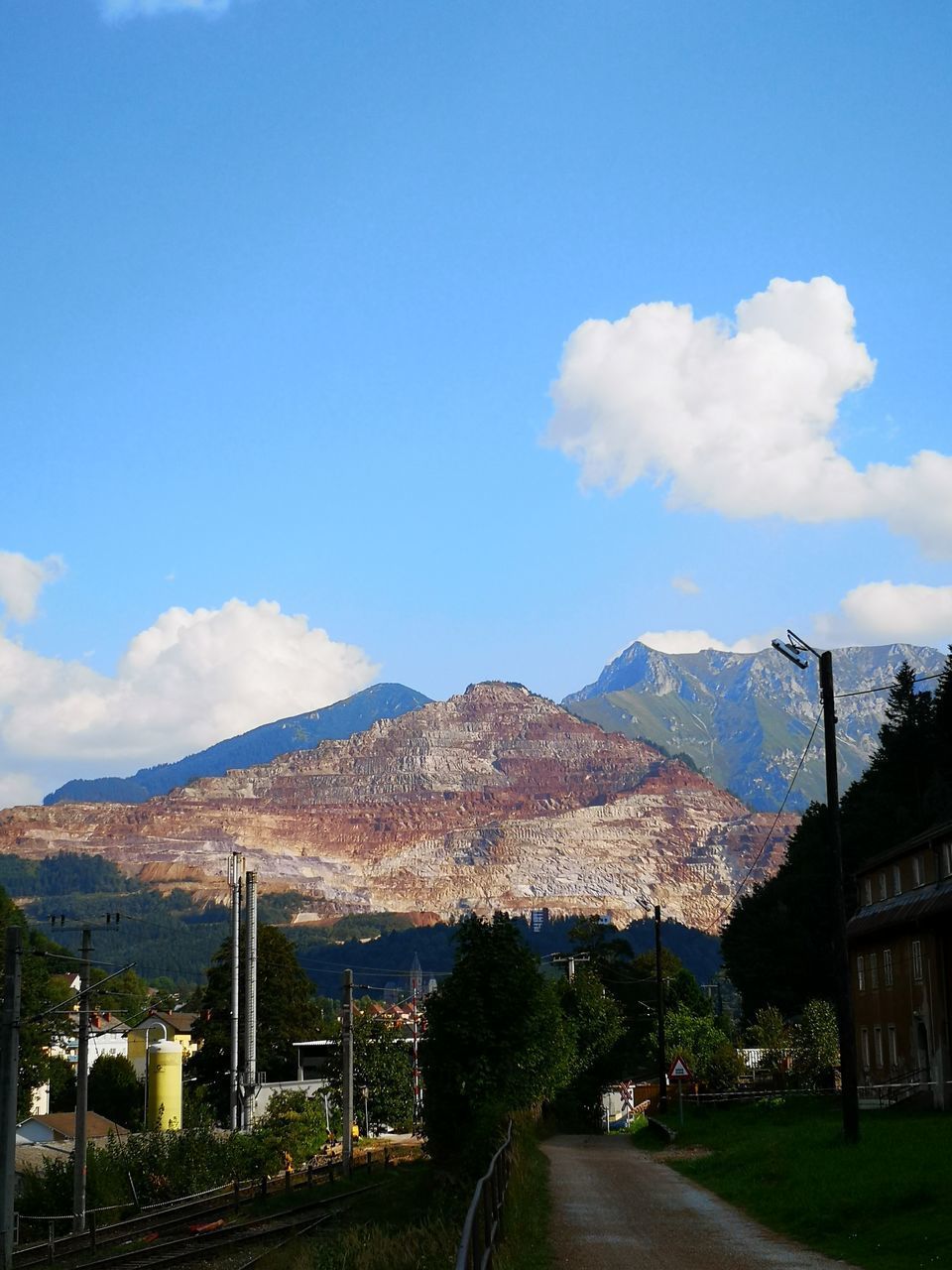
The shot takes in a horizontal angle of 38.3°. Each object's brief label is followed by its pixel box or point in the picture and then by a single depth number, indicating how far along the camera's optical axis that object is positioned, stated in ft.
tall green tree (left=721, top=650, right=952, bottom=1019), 302.04
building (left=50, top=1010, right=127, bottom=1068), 480.56
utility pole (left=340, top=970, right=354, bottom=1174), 194.18
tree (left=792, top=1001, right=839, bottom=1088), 208.74
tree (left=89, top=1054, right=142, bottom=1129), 341.41
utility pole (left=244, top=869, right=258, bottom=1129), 222.07
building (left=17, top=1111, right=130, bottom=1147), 260.62
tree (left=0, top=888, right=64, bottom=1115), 298.35
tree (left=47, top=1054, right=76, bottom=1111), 347.32
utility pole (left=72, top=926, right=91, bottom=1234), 154.20
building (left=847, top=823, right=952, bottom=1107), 146.30
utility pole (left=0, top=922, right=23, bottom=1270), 116.47
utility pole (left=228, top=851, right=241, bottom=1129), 220.02
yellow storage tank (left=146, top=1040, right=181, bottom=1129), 244.01
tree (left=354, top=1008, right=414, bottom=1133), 287.28
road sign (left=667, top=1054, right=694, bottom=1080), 168.25
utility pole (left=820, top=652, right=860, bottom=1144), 102.94
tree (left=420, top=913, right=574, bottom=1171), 156.56
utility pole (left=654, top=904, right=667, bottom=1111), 227.40
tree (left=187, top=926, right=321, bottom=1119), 324.19
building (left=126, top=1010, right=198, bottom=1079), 386.73
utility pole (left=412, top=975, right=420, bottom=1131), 287.73
